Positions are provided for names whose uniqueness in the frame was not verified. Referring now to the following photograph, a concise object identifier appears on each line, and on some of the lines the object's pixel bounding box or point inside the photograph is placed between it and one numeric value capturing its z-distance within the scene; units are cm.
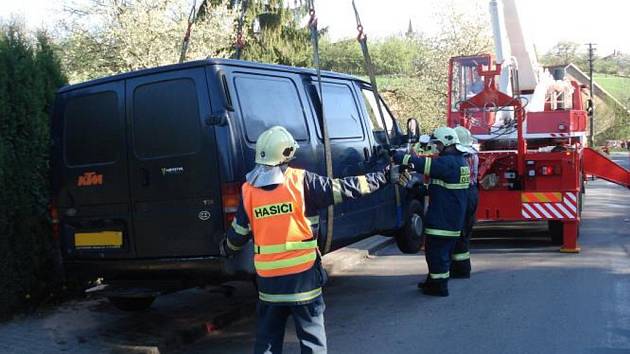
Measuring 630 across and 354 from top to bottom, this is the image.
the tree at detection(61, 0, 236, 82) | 1847
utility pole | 5716
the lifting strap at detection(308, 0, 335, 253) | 518
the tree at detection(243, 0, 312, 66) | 2280
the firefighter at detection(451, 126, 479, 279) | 807
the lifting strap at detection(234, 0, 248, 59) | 648
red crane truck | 995
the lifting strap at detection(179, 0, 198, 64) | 670
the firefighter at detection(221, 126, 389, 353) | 395
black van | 485
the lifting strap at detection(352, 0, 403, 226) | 614
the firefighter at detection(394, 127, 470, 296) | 725
